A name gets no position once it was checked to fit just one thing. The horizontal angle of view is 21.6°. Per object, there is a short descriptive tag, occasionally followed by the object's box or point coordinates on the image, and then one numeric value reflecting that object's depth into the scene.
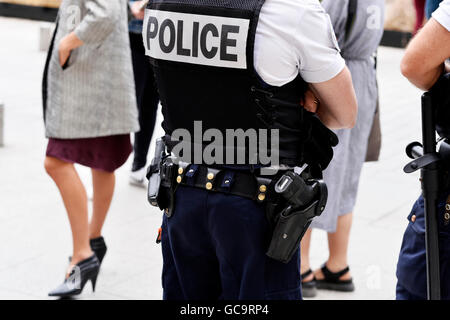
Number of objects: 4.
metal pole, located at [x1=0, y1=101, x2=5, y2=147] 10.26
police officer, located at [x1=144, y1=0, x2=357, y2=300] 3.52
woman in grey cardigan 5.90
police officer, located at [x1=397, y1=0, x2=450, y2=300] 3.60
